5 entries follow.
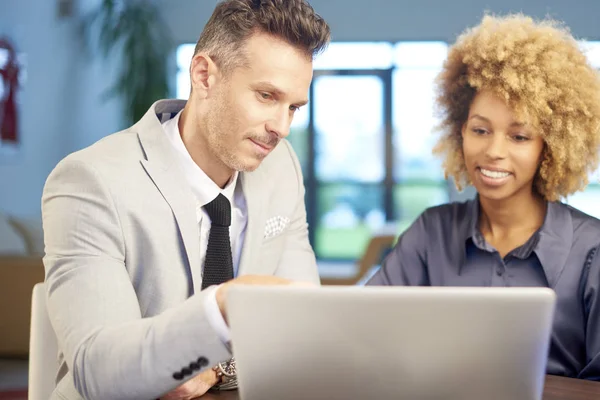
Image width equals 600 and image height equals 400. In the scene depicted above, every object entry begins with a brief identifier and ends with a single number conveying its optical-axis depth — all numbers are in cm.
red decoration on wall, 628
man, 116
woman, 175
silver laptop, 85
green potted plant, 796
